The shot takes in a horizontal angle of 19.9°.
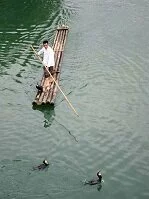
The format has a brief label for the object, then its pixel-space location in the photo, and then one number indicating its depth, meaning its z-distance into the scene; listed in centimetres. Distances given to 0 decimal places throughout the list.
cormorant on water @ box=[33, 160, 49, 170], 1418
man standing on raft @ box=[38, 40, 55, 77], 1917
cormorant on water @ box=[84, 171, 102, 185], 1344
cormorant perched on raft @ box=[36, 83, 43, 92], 1776
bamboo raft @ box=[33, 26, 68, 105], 1756
